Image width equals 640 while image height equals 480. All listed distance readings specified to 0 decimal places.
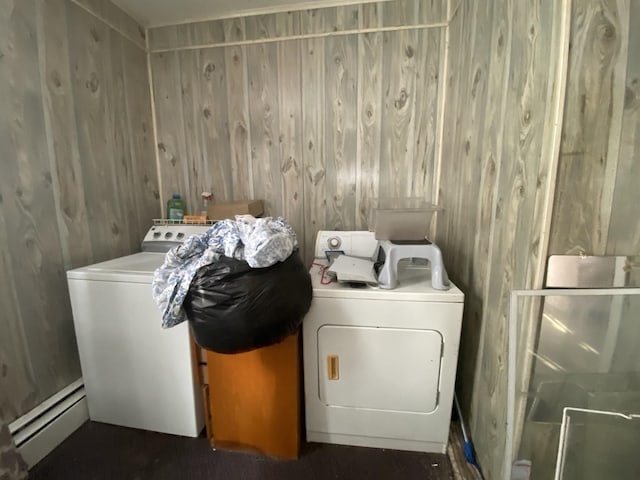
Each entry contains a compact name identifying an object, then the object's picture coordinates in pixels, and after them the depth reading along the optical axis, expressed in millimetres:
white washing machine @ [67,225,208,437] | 1250
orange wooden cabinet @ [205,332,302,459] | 1196
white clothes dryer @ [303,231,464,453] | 1133
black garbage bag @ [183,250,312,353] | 929
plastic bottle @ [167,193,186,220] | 1925
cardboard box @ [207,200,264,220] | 1751
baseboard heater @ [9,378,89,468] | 1173
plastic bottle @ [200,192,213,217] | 1903
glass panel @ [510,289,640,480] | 824
